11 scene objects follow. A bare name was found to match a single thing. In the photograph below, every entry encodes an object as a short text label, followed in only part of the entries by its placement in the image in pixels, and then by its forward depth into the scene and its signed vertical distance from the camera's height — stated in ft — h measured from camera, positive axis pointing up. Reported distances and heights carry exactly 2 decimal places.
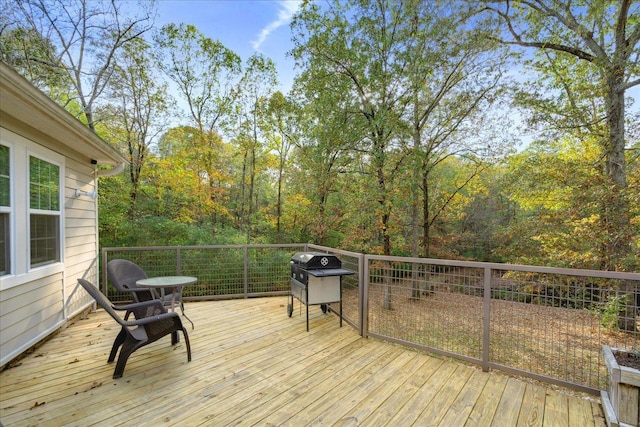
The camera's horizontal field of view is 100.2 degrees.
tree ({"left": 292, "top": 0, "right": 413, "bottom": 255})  18.21 +10.82
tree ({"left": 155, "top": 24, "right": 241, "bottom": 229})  26.32 +13.59
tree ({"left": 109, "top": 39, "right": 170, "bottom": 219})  24.88 +10.54
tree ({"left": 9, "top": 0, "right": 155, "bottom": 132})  21.48 +15.22
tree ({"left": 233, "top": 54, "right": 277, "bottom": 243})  28.81 +12.14
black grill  12.25 -3.12
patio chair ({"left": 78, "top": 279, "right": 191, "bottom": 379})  8.14 -3.71
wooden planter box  5.76 -4.05
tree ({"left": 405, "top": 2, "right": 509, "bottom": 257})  18.21 +9.16
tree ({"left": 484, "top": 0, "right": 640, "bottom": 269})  15.06 +11.11
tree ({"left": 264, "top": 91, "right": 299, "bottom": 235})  28.09 +9.27
